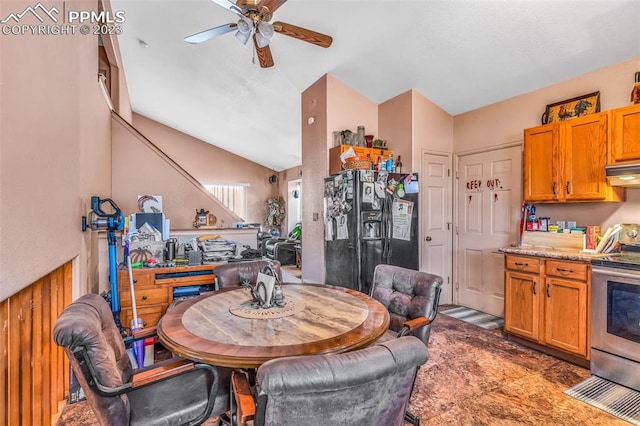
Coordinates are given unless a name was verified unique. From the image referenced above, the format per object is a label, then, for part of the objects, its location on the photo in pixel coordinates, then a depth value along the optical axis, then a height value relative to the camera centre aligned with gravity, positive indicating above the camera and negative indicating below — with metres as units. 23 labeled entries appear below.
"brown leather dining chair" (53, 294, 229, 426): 1.11 -0.67
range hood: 2.48 +0.29
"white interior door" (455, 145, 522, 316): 3.90 -0.12
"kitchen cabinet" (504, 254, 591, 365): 2.66 -0.84
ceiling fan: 2.24 +1.42
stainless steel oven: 2.33 -0.82
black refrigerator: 3.59 -0.15
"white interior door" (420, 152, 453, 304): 4.37 -0.08
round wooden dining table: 1.23 -0.54
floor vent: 2.07 -1.30
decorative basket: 3.62 +0.54
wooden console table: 2.71 -0.67
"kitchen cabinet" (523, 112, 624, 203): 2.82 +0.48
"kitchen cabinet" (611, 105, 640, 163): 2.58 +0.64
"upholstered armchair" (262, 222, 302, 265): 7.50 -0.90
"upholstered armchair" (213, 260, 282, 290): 2.40 -0.47
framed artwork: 3.10 +1.06
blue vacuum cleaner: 2.43 -0.11
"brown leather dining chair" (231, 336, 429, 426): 0.83 -0.47
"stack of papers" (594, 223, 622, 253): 2.81 -0.26
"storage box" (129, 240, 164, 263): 2.90 -0.36
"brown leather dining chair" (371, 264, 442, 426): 1.91 -0.57
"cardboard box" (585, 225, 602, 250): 3.00 -0.23
